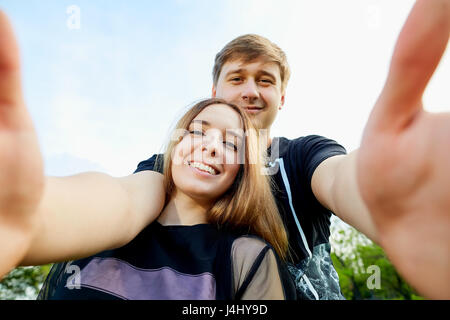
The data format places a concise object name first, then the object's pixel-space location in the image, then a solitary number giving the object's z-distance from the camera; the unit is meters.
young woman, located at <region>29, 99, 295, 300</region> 0.88
